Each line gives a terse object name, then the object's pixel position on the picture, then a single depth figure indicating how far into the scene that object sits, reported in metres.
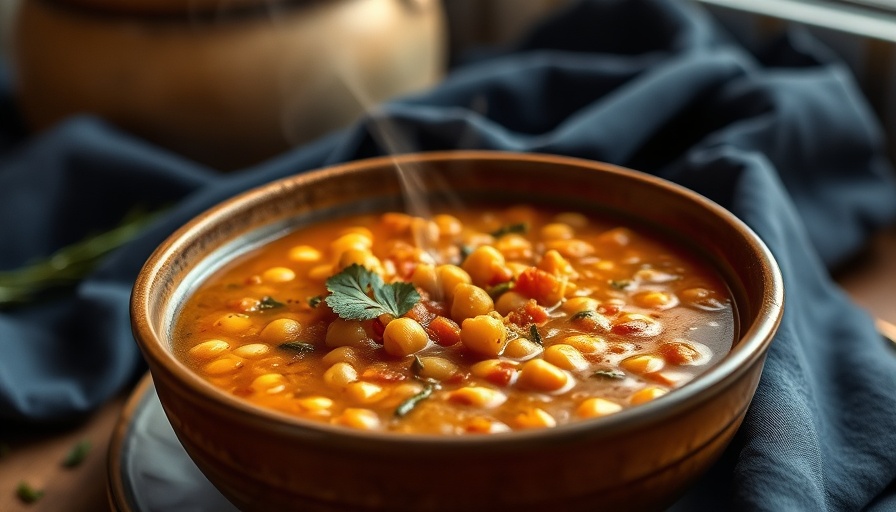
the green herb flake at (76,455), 0.46
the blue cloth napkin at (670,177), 0.42
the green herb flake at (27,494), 0.44
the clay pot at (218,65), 0.60
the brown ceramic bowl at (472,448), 0.34
